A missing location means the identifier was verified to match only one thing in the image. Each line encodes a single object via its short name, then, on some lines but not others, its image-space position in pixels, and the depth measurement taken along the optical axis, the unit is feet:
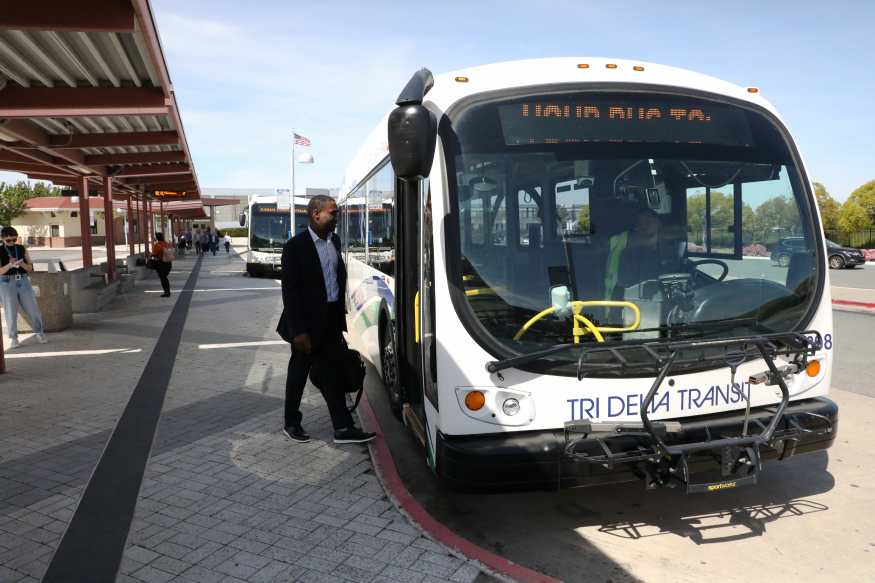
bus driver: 12.28
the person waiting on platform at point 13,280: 30.86
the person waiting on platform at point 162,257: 53.01
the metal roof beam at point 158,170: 53.38
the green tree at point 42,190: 250.29
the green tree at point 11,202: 192.79
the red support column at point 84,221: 50.49
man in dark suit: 16.30
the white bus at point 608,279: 11.44
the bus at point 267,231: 75.87
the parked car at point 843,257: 88.63
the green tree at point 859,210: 135.33
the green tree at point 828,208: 150.20
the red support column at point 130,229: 102.78
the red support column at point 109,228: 55.16
